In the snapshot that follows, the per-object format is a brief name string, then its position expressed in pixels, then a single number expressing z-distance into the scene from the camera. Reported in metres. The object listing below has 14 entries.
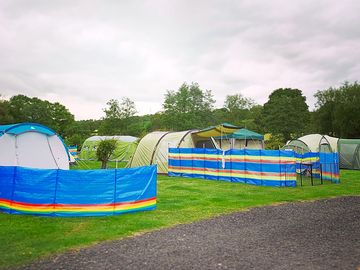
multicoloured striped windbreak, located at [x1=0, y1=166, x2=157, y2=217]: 8.31
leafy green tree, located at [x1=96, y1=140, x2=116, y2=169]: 19.58
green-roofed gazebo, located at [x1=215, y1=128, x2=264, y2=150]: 24.12
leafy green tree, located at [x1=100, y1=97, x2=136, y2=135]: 46.12
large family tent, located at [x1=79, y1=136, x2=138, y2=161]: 32.59
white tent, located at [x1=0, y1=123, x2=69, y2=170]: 14.04
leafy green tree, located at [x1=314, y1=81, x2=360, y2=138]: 37.69
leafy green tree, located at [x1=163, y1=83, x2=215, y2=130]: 49.09
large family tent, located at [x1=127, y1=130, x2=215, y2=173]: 20.12
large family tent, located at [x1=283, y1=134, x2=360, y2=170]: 23.77
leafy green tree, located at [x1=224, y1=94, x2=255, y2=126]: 63.91
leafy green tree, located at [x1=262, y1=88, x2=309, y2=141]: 47.28
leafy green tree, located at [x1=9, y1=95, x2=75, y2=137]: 57.91
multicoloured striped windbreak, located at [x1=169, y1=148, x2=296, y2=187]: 14.51
